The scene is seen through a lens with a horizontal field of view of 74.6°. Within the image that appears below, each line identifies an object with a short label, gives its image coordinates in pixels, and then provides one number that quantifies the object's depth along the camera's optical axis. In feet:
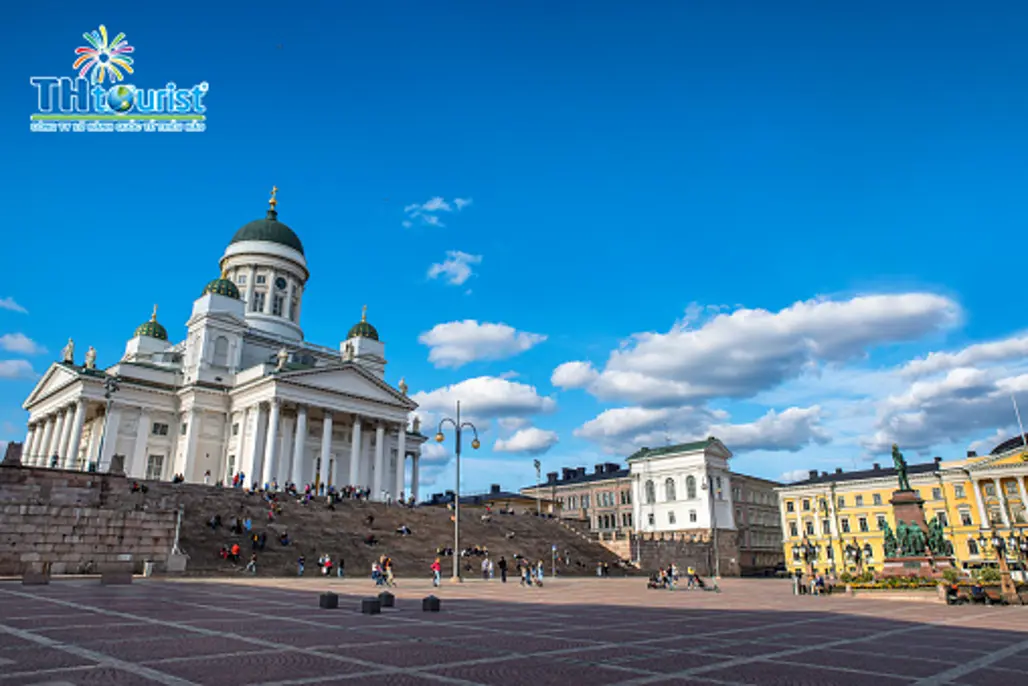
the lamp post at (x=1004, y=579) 77.05
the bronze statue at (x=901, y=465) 115.03
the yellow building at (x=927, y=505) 216.74
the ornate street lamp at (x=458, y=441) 106.12
